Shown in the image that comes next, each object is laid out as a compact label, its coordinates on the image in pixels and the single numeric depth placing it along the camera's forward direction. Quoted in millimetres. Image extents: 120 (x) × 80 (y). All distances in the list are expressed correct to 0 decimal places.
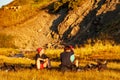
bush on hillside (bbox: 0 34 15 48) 65938
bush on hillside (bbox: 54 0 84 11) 67875
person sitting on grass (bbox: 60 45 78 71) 20312
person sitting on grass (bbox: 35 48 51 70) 21250
